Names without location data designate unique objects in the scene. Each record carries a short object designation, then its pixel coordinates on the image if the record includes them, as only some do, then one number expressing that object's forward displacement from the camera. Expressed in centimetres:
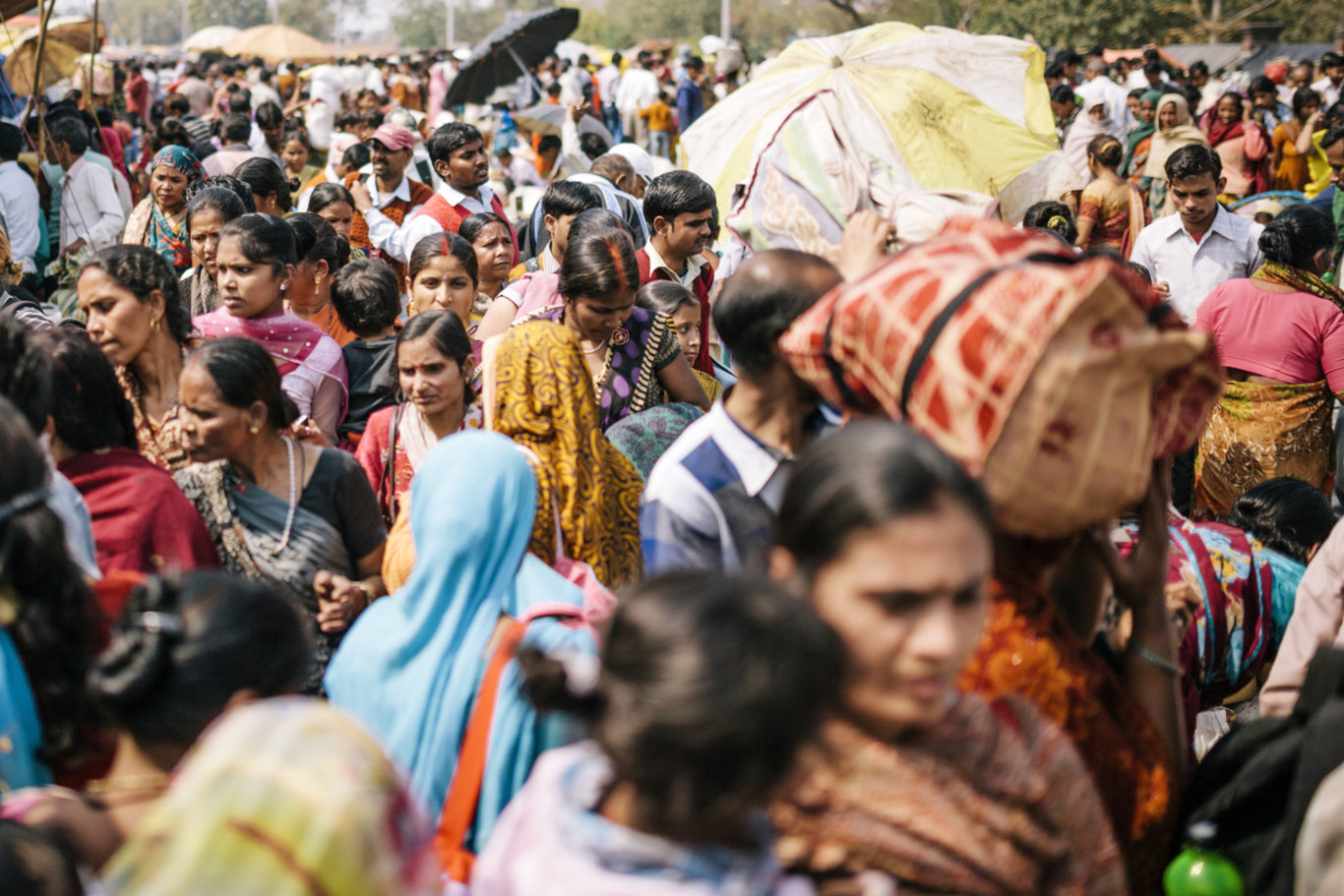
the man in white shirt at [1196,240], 604
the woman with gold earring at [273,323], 407
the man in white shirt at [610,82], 2028
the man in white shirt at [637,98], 1734
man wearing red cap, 655
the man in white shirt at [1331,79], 1530
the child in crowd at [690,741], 134
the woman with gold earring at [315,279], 499
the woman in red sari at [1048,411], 161
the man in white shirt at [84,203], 732
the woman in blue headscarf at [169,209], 589
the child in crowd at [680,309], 421
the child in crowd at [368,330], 428
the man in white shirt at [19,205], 677
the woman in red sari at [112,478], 263
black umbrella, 1320
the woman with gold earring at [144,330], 337
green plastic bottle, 188
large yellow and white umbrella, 322
